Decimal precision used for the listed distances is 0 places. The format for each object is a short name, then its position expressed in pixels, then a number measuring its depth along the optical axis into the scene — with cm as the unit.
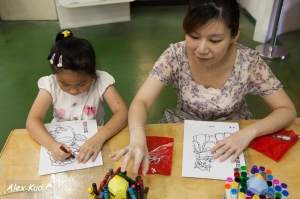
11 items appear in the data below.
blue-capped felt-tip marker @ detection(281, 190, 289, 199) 62
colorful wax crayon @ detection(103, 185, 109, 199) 64
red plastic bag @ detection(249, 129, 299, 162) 93
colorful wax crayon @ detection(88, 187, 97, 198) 65
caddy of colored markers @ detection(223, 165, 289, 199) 61
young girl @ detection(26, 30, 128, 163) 98
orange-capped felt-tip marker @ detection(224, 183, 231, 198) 66
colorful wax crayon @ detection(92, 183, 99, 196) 65
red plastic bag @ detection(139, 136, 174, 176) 88
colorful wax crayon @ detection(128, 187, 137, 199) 63
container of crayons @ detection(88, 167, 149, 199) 63
